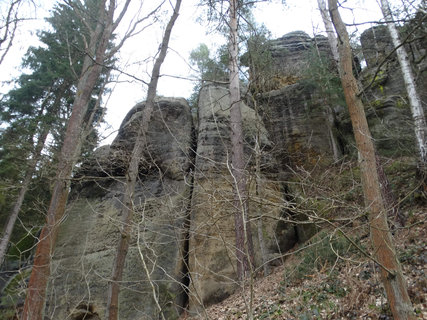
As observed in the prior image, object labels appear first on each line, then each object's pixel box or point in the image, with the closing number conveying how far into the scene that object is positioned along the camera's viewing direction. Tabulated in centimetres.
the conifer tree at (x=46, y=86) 1434
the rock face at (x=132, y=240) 870
